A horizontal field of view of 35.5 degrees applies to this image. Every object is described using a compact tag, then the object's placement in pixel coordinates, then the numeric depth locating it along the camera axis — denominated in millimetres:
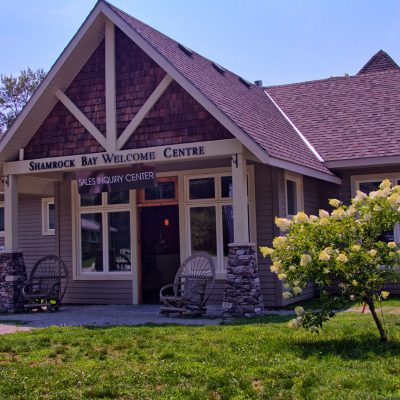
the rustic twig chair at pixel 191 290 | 10945
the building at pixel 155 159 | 11594
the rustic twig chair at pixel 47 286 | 12492
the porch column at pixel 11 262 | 12570
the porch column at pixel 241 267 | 10500
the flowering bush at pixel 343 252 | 7156
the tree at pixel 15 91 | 43375
